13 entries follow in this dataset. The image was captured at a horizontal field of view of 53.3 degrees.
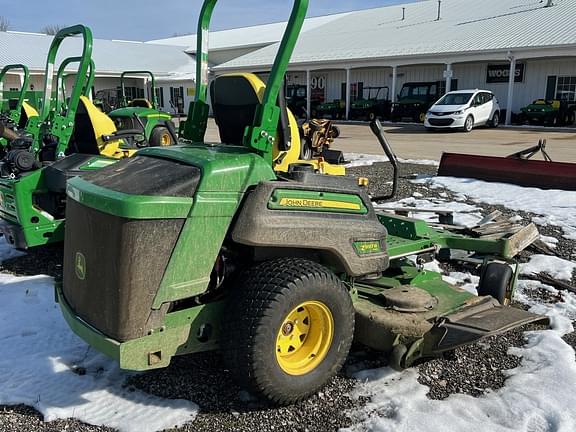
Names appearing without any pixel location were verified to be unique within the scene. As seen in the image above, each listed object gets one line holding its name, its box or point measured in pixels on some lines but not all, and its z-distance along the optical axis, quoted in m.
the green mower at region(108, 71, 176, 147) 9.17
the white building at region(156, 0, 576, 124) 23.39
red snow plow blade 9.00
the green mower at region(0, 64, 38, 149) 10.51
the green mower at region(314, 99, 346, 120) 29.59
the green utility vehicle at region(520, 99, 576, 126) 21.95
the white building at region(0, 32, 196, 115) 33.97
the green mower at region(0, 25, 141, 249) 5.54
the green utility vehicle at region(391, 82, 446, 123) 25.78
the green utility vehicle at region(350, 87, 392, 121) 27.80
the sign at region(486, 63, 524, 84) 24.95
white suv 20.95
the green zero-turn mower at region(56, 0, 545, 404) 2.74
